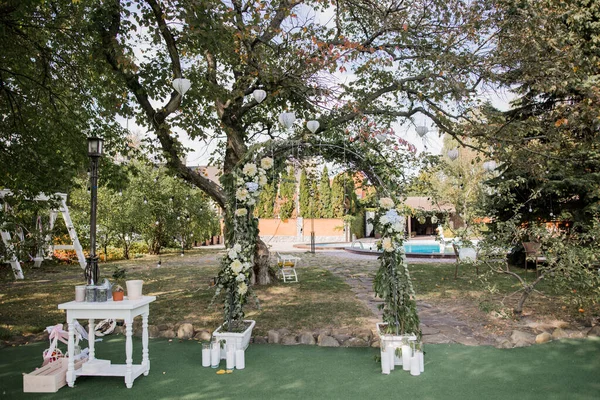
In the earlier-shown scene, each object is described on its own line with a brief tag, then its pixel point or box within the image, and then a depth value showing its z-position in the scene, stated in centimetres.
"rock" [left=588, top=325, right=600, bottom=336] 535
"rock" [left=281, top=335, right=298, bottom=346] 525
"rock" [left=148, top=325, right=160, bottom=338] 562
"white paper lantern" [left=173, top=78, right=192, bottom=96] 579
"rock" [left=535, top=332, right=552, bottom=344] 514
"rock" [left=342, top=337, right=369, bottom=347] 519
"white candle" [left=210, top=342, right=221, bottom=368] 452
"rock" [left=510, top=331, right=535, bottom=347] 505
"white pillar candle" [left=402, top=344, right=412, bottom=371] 438
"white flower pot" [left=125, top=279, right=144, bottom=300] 425
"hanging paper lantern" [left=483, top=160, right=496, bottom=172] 1051
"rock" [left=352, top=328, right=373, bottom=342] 523
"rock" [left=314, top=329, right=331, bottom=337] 536
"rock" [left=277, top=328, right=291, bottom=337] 536
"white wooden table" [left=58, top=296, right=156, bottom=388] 393
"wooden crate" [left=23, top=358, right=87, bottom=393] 384
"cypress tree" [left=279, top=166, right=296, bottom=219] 3058
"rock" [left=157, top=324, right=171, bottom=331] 572
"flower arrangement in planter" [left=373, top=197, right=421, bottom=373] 461
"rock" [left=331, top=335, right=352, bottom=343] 524
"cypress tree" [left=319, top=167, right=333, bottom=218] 3231
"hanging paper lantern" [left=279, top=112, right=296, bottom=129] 671
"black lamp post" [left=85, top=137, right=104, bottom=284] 470
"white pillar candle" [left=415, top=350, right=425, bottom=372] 429
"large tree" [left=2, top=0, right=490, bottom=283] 667
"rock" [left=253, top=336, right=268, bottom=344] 535
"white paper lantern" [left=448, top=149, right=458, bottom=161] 846
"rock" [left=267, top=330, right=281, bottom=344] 531
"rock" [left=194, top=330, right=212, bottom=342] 549
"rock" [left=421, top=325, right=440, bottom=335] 554
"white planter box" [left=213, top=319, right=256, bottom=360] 459
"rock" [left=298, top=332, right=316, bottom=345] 525
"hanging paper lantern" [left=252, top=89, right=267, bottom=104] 687
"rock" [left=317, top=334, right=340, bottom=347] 518
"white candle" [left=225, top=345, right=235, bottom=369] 449
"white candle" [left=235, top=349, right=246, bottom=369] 447
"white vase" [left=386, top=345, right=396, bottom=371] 436
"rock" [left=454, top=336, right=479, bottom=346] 516
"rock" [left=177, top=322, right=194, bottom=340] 550
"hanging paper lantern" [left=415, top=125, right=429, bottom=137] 707
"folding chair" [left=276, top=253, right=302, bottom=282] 1042
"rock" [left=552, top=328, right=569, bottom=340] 529
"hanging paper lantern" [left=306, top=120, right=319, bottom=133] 659
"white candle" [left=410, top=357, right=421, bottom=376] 424
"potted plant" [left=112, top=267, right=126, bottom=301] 413
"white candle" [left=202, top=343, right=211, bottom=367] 454
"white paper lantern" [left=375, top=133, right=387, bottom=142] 650
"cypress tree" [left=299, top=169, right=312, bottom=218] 3269
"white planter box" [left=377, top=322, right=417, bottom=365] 441
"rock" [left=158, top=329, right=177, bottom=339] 559
